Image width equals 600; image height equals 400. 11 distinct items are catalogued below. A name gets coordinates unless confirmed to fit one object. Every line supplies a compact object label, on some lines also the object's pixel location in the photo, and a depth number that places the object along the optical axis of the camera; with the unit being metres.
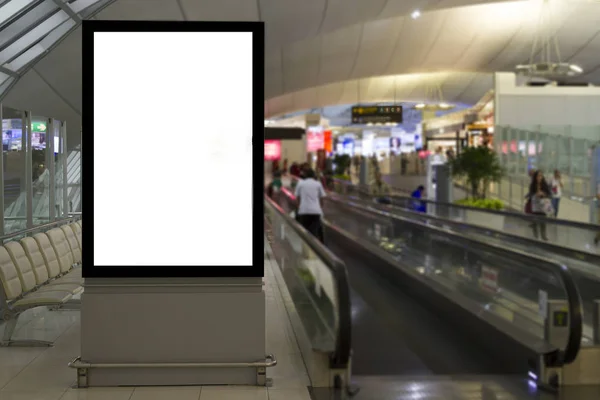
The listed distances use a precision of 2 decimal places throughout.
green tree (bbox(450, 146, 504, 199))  24.20
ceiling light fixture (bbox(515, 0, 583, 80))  22.39
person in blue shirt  23.45
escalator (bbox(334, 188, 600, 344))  6.77
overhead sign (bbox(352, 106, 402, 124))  37.03
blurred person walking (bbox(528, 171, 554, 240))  17.11
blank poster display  5.73
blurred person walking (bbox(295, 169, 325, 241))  13.67
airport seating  7.02
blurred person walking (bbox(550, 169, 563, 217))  19.55
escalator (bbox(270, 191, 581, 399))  6.83
